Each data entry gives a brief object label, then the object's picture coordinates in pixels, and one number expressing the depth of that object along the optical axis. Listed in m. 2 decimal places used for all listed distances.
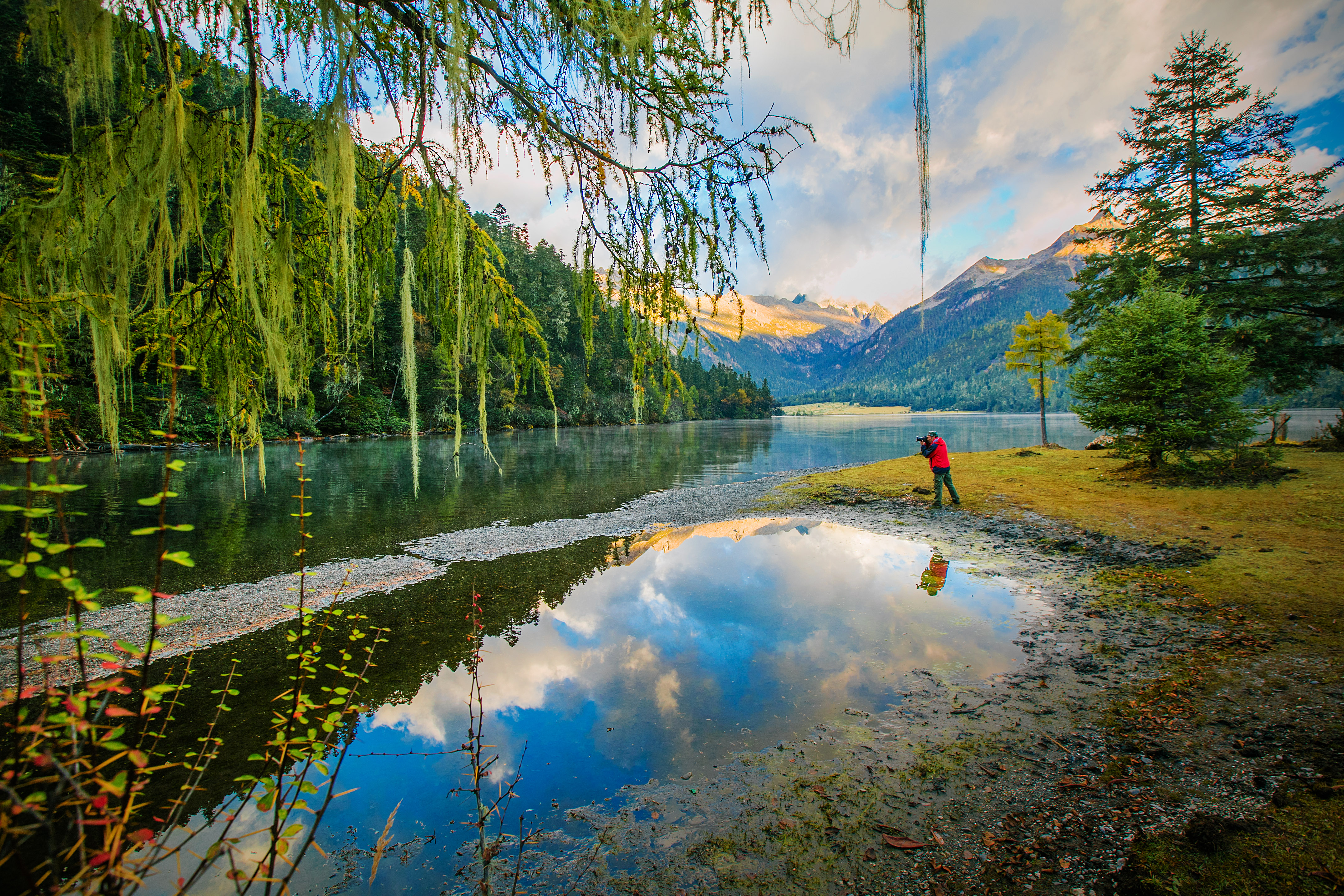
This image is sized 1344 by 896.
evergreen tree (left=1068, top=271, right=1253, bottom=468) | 13.72
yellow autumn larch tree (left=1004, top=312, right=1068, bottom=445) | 30.42
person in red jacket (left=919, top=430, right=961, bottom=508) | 14.87
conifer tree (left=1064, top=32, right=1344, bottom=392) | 17.06
